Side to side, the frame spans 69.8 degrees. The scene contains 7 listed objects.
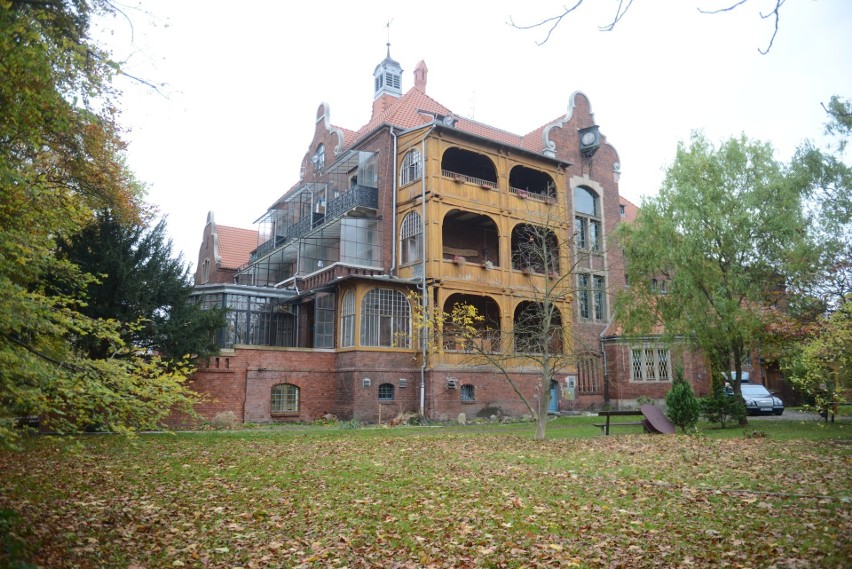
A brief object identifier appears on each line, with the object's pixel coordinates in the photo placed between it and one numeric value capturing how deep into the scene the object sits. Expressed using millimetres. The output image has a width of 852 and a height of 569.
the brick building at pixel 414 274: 22828
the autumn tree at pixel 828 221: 18516
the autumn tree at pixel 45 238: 6543
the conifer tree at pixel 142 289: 16516
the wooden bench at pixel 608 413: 16706
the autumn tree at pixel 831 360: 13297
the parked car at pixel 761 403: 26594
